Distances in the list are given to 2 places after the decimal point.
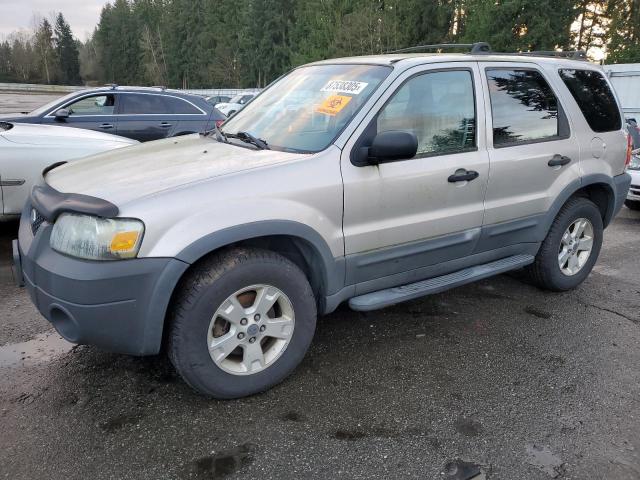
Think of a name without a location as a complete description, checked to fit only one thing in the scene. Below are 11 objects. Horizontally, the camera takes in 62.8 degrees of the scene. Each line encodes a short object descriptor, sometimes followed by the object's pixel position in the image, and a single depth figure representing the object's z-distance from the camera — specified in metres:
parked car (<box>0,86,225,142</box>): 8.02
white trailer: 17.72
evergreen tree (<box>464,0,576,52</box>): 41.47
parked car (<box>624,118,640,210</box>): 7.65
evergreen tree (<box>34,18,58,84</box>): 93.50
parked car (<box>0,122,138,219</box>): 4.81
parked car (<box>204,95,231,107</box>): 31.93
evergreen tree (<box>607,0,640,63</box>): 39.19
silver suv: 2.46
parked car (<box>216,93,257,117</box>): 25.92
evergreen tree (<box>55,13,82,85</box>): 97.94
